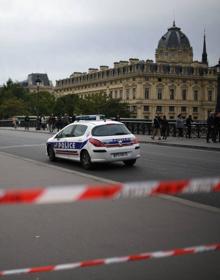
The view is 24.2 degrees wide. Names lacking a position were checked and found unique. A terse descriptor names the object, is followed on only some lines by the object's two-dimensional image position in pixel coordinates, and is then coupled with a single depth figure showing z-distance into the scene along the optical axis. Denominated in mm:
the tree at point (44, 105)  112462
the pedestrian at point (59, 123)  45344
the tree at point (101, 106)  107000
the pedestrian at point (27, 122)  55709
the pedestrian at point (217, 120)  26922
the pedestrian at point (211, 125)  27122
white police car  14516
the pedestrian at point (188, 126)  32647
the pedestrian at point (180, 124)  33500
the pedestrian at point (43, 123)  56112
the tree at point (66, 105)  112250
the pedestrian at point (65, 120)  46275
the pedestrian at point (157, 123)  32531
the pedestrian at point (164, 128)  32094
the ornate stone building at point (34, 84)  183750
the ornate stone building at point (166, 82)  142750
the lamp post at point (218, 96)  30330
